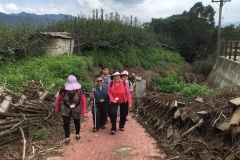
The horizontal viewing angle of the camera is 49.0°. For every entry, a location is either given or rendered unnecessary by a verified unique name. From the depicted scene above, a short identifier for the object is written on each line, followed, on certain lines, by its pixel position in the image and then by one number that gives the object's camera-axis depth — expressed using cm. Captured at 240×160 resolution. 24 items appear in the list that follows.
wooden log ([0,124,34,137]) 484
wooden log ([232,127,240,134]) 418
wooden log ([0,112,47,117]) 502
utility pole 2495
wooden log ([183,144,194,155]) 485
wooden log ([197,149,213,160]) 439
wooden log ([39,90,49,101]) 666
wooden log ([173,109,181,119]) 598
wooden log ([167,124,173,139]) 596
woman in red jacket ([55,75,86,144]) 536
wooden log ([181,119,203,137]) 505
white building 1593
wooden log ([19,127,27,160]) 465
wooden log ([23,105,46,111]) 585
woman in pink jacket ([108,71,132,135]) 616
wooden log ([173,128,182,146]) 545
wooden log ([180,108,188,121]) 566
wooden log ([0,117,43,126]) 492
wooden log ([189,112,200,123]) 524
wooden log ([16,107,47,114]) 554
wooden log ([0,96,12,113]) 490
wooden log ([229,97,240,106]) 459
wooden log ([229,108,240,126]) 421
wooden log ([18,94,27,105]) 564
